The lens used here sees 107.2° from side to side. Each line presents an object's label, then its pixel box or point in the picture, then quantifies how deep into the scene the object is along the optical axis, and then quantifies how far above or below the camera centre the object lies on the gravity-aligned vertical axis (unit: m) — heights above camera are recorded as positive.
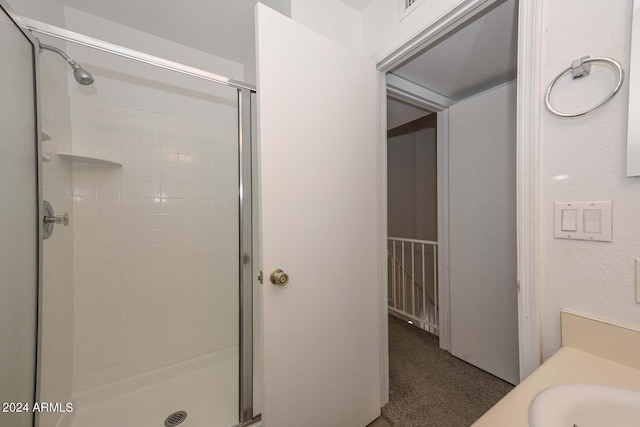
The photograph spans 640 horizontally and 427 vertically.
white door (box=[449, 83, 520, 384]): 1.59 -0.15
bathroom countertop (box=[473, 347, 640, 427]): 0.45 -0.39
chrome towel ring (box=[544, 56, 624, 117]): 0.61 +0.39
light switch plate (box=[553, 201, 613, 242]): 0.64 -0.03
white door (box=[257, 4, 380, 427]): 0.94 -0.06
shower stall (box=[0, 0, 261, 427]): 0.90 -0.14
